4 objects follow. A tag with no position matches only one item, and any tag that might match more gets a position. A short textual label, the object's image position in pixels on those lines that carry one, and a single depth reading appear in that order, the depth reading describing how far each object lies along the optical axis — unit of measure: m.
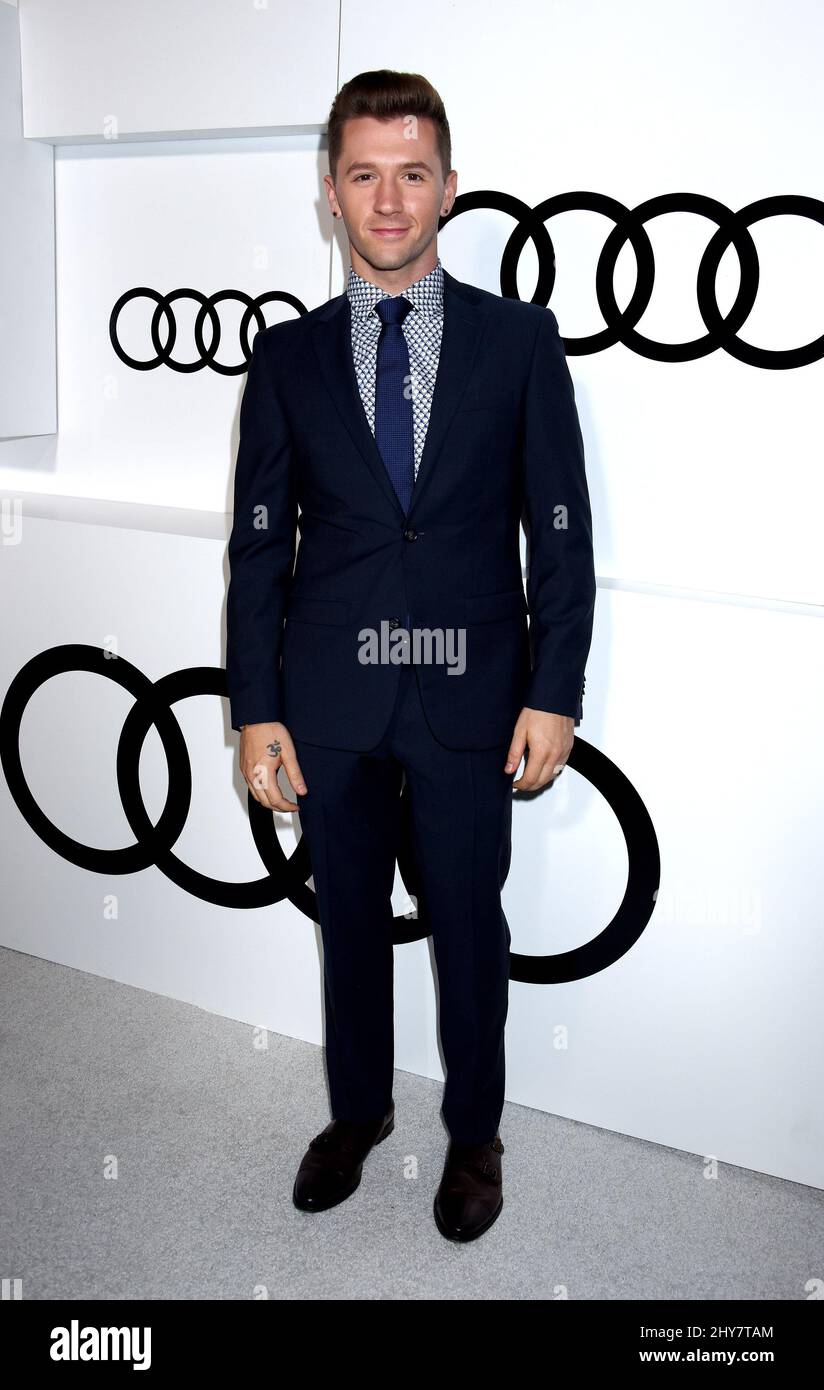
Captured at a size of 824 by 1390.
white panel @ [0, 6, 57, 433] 2.61
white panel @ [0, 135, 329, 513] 2.53
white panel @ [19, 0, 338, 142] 2.26
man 1.73
